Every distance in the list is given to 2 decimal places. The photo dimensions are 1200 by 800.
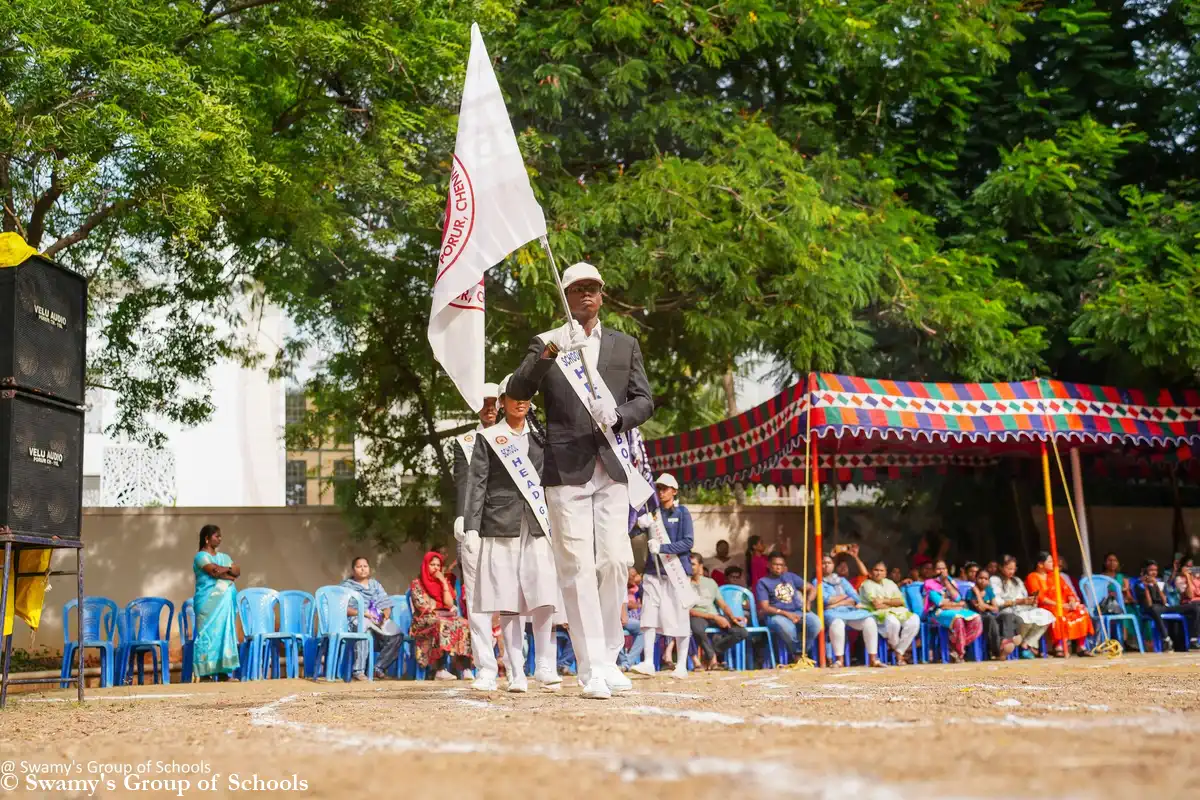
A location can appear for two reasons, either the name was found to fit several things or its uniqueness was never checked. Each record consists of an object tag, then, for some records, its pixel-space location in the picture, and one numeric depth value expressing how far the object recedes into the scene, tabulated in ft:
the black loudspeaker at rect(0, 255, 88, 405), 27.22
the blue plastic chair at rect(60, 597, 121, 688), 41.04
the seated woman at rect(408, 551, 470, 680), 43.37
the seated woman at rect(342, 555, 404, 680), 44.52
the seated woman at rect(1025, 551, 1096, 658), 49.47
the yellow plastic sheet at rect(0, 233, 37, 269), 27.66
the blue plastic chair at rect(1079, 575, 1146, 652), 51.55
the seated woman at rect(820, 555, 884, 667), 47.11
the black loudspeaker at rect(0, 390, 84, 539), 26.53
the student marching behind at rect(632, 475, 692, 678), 40.16
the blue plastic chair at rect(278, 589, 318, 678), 43.11
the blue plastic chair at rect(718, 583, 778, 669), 47.21
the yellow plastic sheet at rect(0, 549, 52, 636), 29.35
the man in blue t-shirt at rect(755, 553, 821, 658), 47.03
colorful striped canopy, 44.42
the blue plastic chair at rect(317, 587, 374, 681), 43.19
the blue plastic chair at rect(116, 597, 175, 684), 41.86
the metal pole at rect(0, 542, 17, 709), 26.13
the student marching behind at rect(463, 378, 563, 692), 29.30
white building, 114.11
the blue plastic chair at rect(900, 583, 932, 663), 50.42
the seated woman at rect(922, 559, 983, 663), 49.55
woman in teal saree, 41.22
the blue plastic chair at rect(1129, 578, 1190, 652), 52.99
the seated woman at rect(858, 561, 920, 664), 48.24
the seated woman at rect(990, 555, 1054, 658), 49.55
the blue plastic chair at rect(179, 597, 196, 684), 42.52
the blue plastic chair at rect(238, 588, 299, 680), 42.96
